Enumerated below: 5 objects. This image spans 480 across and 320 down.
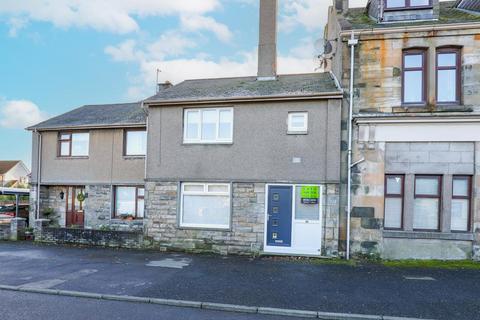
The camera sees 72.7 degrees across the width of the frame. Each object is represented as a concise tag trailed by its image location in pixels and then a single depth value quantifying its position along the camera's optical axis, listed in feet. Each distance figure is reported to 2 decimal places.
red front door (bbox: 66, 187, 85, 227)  52.70
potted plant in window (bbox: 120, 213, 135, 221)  49.65
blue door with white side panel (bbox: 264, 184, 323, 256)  34.35
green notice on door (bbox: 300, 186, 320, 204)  34.45
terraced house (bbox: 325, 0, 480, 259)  32.01
